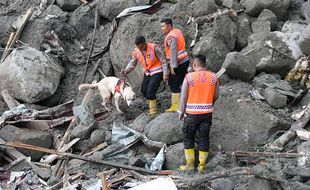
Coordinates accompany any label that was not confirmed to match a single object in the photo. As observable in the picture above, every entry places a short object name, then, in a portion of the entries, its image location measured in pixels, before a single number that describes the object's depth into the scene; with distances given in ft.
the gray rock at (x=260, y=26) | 41.19
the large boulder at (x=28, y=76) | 43.57
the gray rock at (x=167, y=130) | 34.81
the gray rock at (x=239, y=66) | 37.58
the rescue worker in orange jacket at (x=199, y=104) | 30.58
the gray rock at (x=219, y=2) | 44.32
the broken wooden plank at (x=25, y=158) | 35.25
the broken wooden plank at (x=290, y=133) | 32.17
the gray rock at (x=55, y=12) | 49.49
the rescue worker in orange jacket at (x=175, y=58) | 36.35
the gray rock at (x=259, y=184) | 26.53
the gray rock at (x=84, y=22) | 48.83
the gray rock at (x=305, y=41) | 37.01
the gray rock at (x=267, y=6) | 42.63
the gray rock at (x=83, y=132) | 38.34
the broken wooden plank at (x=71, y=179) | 33.28
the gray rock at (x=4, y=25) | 49.21
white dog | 37.40
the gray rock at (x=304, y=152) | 29.19
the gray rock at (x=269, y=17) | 41.78
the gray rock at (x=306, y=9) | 41.30
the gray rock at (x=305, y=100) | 35.60
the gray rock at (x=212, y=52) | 40.04
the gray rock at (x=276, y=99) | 34.86
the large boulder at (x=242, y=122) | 33.63
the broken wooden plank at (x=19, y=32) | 47.09
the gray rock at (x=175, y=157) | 33.30
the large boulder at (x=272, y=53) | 38.60
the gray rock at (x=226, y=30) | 40.98
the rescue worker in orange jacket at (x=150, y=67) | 36.27
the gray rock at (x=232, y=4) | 42.74
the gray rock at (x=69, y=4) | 50.19
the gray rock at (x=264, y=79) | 37.01
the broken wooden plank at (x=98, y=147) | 36.66
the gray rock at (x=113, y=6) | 47.16
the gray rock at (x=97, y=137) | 37.47
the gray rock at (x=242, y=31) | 41.81
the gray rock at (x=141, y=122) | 37.07
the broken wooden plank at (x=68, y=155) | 33.14
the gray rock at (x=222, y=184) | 28.89
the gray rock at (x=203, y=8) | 42.91
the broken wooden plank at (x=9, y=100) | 43.45
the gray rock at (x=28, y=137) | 38.04
